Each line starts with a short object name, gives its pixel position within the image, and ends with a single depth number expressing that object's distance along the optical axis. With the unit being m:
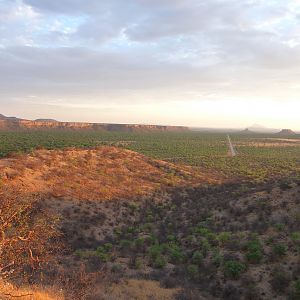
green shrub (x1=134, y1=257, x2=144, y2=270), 17.83
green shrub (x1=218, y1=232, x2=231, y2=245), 19.81
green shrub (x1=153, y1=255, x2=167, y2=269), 18.06
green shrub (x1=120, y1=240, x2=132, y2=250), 21.28
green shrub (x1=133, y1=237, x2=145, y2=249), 21.31
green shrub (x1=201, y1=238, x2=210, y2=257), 19.03
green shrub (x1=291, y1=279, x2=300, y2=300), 13.91
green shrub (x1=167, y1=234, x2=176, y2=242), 22.28
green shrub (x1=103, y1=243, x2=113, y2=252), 21.23
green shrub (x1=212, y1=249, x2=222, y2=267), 17.39
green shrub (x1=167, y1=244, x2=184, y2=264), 18.84
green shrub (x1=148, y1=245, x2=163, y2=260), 19.25
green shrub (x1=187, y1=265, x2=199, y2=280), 16.75
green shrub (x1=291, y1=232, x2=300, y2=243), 17.67
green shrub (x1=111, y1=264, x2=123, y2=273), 17.27
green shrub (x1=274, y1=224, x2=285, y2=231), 19.98
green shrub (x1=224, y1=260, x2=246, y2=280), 15.99
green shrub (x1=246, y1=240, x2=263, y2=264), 16.91
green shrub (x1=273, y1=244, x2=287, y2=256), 16.95
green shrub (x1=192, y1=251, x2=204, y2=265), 18.12
